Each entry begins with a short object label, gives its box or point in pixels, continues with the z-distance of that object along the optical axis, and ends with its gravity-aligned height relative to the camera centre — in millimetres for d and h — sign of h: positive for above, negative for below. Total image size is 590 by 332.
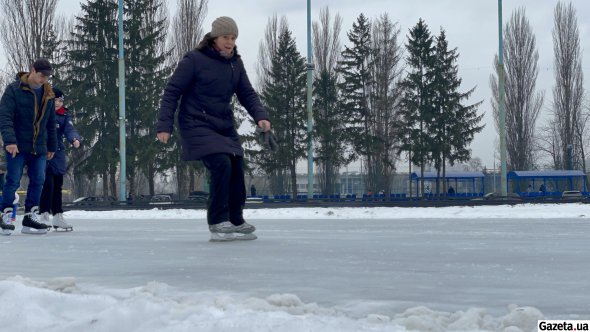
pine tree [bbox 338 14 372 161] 46781 +6921
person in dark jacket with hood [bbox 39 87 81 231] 8727 +379
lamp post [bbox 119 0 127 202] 28830 +3720
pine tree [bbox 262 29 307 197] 44531 +5546
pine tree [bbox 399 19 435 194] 46625 +5771
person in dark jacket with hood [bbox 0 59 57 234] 7789 +744
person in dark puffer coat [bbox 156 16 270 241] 6430 +691
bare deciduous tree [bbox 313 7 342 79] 51406 +9762
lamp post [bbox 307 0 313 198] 30570 +3872
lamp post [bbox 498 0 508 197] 29172 +2590
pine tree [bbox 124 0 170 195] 42000 +6109
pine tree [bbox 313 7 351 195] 45219 +4256
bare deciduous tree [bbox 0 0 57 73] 43094 +9047
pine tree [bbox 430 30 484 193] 46938 +4899
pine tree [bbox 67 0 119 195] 42062 +6294
